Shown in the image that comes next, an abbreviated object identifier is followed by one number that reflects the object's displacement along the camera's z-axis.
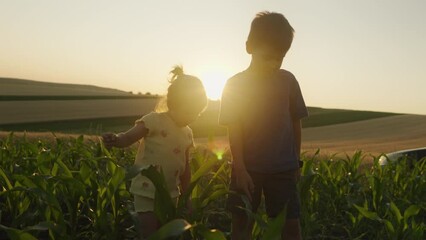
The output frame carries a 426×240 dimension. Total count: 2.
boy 2.90
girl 2.98
